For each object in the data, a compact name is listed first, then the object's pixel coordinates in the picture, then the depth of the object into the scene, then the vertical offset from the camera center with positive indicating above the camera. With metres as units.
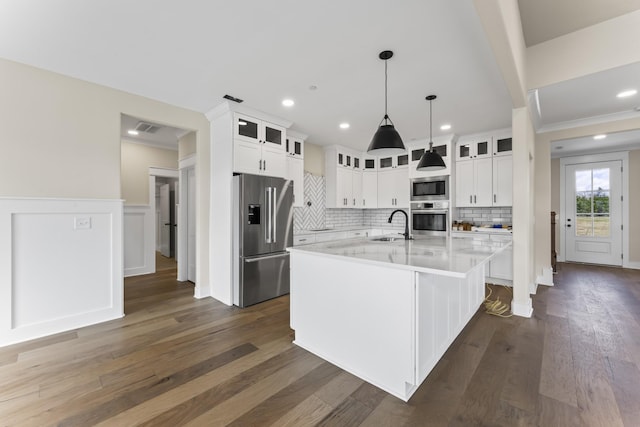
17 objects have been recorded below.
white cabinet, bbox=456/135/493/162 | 4.73 +1.14
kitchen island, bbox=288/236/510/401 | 1.75 -0.67
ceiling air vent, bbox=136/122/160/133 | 4.23 +1.38
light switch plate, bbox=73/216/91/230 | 2.88 -0.09
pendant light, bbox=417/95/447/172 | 3.17 +0.59
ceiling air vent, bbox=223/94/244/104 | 3.32 +1.40
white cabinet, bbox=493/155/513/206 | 4.52 +0.53
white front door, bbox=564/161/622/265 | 5.75 +0.00
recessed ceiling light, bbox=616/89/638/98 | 3.09 +1.35
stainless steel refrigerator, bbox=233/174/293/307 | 3.51 -0.31
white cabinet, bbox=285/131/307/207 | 4.64 +0.89
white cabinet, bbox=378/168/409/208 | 5.64 +0.52
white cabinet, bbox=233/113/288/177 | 3.62 +0.93
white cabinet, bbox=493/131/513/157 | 4.52 +1.13
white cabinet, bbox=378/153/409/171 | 5.68 +1.07
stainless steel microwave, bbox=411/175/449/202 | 4.97 +0.46
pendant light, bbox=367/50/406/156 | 2.42 +0.64
